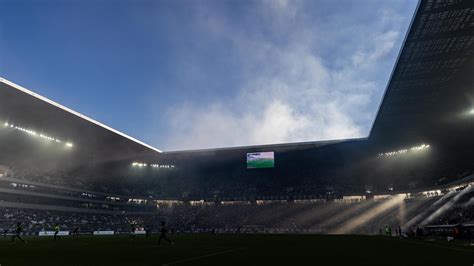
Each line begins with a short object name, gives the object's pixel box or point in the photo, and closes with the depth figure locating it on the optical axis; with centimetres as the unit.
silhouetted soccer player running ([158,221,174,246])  2346
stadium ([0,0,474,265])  1931
